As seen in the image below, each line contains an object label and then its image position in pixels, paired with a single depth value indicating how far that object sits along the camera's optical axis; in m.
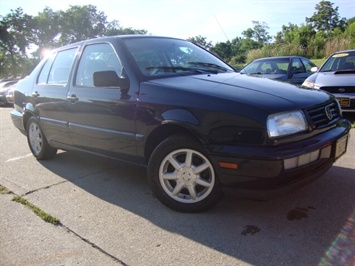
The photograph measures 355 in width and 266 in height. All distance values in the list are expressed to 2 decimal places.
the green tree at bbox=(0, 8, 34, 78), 40.22
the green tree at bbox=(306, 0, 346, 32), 68.56
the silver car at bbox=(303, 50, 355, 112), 5.98
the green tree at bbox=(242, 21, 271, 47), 61.65
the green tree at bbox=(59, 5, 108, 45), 52.59
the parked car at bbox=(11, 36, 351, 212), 2.56
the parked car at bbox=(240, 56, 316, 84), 8.77
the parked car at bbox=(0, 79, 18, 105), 17.30
